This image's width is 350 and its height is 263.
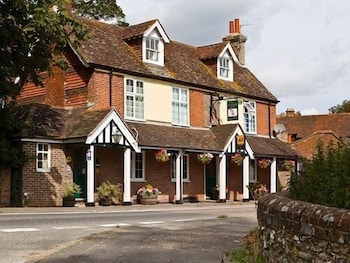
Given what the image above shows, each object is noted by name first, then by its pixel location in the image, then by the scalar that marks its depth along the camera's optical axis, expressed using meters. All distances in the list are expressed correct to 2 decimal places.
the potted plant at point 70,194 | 26.94
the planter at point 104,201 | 28.07
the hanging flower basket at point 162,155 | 29.38
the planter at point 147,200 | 29.73
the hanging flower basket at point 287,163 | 36.22
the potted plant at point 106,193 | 28.03
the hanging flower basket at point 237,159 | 33.53
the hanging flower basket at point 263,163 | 36.11
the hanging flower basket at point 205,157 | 31.78
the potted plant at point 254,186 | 32.28
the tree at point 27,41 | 22.64
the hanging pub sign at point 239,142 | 34.09
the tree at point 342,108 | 90.26
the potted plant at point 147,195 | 29.77
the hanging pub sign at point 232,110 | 35.47
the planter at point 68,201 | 26.94
